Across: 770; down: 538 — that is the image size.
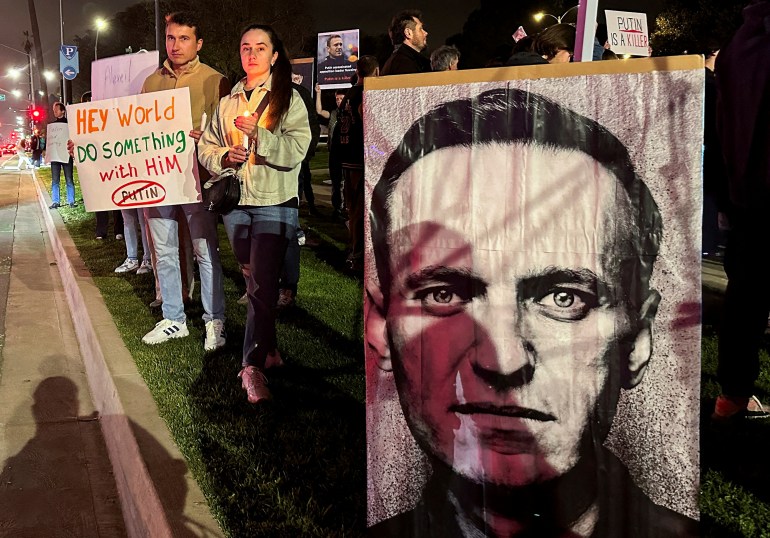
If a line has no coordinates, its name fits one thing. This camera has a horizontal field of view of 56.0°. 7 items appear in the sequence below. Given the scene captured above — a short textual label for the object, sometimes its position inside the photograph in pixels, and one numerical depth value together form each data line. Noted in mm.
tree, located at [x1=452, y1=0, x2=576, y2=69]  45594
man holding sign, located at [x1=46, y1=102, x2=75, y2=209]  13664
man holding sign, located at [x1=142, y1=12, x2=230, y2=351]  4691
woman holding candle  3842
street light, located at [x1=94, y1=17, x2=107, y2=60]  37531
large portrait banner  1808
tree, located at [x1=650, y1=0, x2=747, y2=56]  28516
